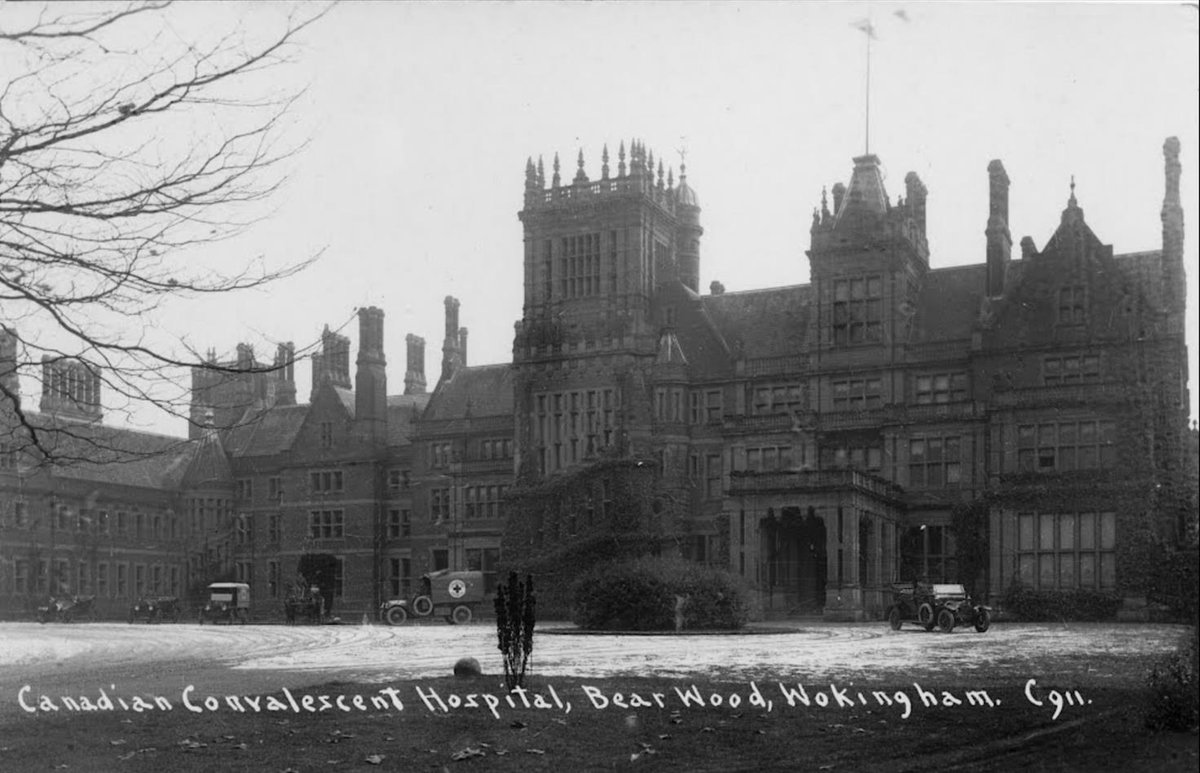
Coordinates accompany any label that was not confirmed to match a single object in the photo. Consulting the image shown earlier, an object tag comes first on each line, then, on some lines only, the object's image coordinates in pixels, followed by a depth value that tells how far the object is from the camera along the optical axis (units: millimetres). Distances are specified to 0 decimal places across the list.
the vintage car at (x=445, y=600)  34781
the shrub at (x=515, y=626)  14805
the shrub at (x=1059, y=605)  32812
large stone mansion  30078
